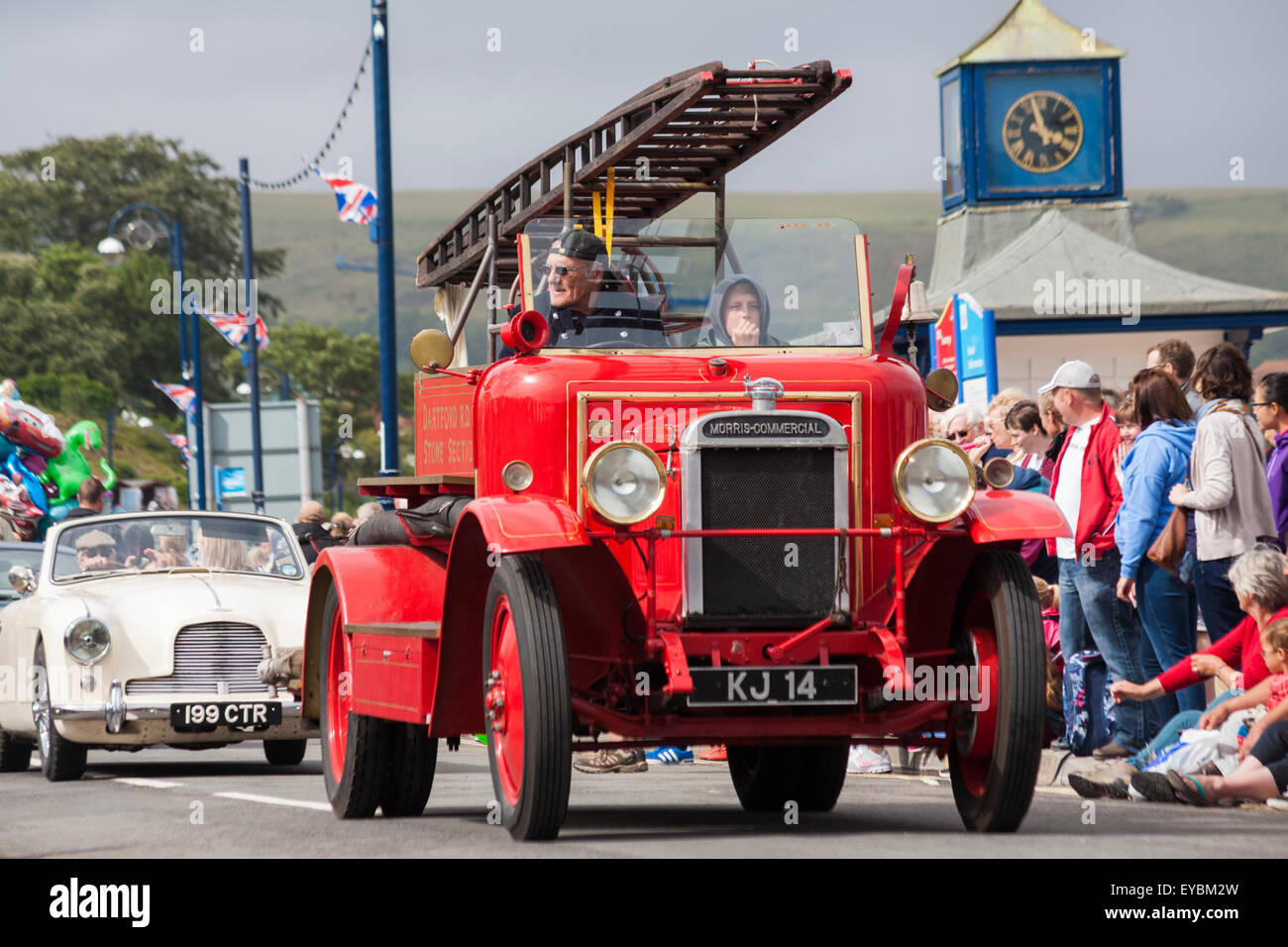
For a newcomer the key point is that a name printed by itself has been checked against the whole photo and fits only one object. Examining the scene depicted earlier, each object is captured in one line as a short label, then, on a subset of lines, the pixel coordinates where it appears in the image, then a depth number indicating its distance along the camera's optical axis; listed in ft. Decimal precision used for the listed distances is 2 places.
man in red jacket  38.70
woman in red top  33.94
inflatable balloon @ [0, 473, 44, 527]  87.04
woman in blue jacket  37.50
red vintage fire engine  26.40
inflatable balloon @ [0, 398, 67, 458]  92.38
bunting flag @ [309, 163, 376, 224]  82.58
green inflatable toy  95.30
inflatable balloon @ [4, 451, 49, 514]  90.43
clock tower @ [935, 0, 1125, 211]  118.52
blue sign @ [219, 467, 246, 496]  106.32
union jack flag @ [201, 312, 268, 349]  131.54
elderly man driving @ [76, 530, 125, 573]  47.67
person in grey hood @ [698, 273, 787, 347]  31.22
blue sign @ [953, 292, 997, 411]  57.11
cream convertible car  43.06
